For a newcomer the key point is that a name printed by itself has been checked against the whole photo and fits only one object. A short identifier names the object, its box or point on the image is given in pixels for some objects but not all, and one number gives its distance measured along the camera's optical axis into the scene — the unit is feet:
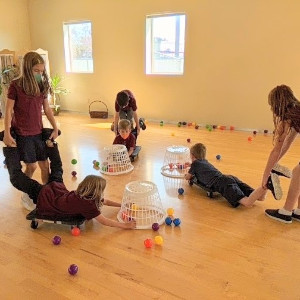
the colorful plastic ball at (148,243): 6.35
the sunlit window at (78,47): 21.85
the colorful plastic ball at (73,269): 5.52
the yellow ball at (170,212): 7.71
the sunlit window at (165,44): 18.70
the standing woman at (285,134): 6.57
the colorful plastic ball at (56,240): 6.47
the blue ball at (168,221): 7.25
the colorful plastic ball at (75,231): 6.82
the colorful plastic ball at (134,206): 7.30
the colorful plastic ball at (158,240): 6.48
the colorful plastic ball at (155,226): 6.98
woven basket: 21.30
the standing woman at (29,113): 7.15
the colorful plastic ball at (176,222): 7.19
